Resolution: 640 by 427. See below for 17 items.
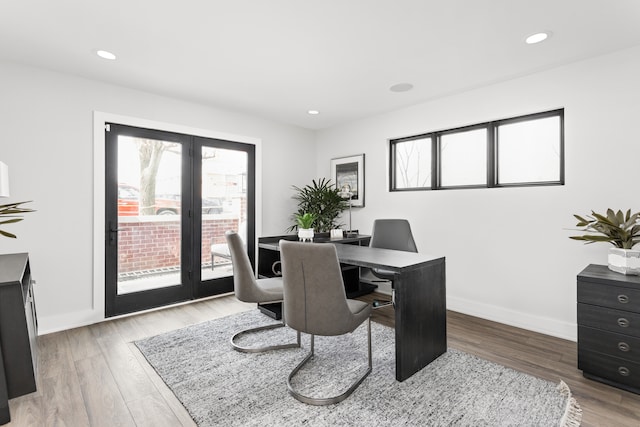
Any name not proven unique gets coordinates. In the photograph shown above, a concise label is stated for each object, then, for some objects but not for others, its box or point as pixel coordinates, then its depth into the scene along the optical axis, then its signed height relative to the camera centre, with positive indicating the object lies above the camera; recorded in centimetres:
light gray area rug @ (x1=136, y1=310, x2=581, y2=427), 180 -114
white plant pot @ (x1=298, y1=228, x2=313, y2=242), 339 -22
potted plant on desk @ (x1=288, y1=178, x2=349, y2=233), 473 +11
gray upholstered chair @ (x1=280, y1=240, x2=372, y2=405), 192 -49
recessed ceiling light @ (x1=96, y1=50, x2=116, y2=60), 269 +134
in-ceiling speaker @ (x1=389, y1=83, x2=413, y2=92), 341 +136
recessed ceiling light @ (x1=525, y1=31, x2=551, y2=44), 241 +134
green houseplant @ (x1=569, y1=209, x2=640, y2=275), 222 -18
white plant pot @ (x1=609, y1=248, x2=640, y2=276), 221 -33
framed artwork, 473 +58
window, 314 +65
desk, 214 -65
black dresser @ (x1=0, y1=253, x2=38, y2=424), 186 -77
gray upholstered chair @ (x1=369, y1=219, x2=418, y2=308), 353 -26
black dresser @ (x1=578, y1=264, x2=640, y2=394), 204 -76
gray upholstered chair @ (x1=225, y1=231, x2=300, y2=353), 262 -60
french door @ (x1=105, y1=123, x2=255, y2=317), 348 -2
